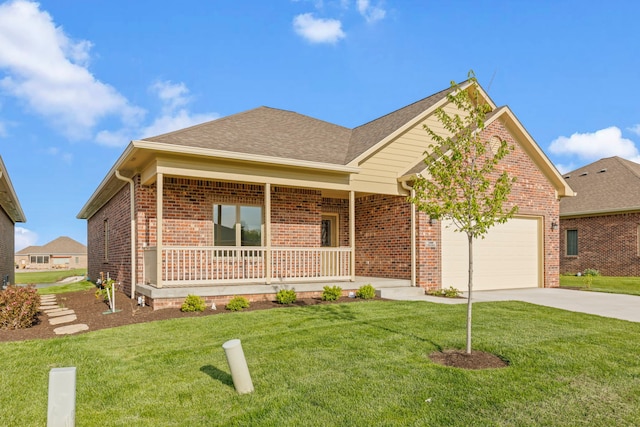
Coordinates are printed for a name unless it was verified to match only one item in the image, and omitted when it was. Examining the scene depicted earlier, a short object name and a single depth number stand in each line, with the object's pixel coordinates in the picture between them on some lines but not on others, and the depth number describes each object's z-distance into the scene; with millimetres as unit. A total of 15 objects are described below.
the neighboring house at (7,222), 13867
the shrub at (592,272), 19764
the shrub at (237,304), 8969
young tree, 5484
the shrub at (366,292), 10523
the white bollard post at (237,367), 4488
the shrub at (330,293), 10078
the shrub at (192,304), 8703
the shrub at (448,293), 11430
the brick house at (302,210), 10008
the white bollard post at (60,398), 3582
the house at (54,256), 62156
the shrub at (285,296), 9617
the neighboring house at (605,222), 19250
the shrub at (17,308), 7840
